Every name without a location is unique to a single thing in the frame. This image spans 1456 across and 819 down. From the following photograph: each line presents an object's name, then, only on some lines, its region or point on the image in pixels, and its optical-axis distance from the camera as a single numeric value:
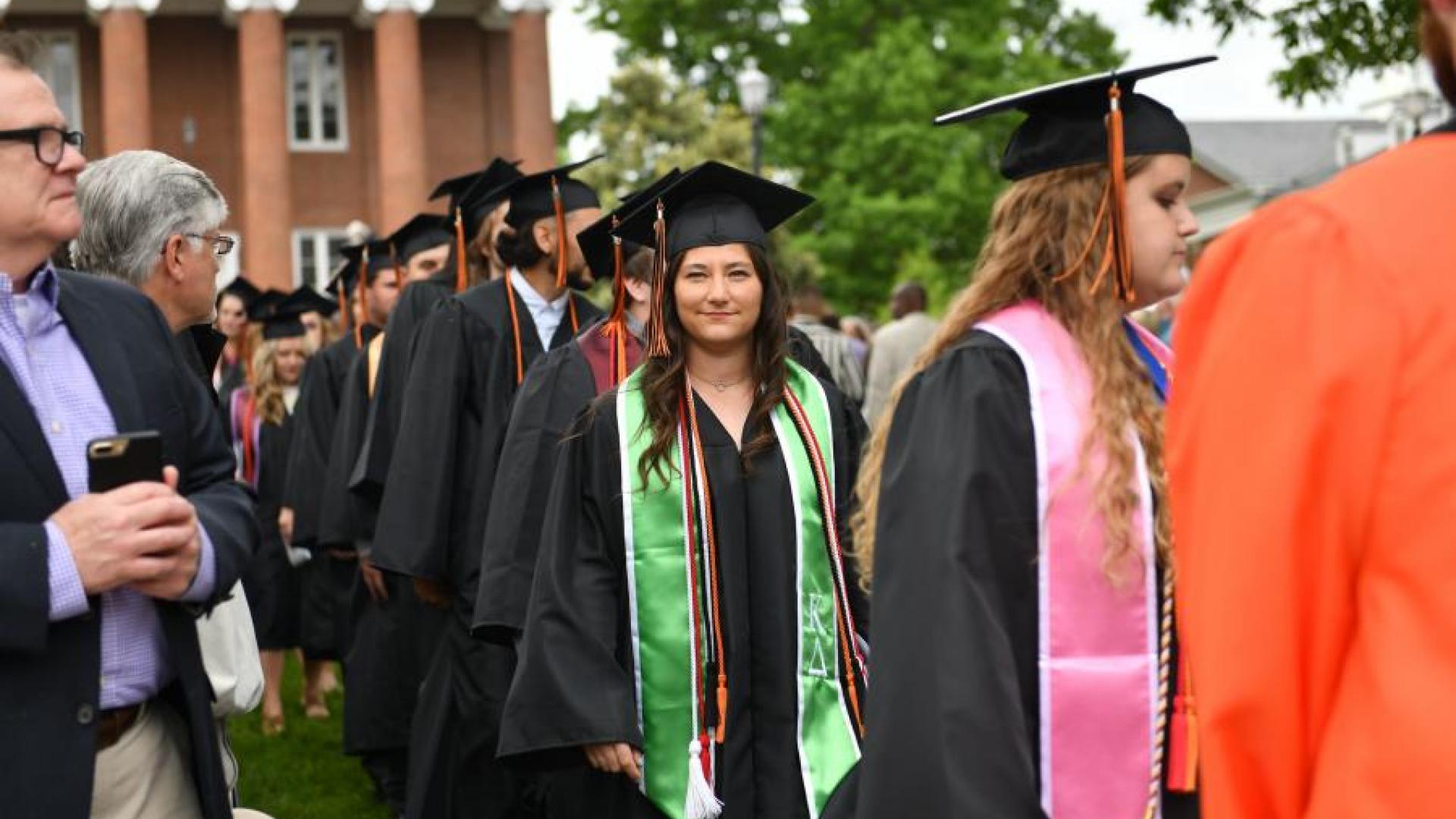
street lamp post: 21.67
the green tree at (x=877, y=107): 38.09
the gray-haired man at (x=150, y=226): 4.24
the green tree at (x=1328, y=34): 10.58
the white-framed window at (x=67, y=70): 35.72
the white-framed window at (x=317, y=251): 36.59
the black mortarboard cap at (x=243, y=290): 11.95
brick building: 34.69
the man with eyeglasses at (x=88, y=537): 3.00
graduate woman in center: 4.65
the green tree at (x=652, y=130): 35.88
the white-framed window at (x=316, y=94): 36.94
